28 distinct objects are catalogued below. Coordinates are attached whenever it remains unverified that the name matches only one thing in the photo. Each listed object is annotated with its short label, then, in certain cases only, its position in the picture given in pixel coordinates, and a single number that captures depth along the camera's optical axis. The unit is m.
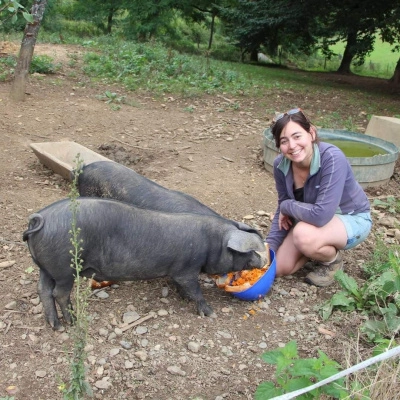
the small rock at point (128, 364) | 2.64
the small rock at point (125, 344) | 2.79
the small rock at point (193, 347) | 2.81
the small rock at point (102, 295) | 3.22
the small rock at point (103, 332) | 2.88
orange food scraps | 3.36
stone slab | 4.64
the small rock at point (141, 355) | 2.71
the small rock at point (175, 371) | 2.63
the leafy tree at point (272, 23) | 11.72
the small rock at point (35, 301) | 3.10
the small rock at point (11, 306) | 3.04
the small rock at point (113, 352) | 2.72
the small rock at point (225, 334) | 2.96
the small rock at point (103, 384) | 2.49
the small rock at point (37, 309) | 3.03
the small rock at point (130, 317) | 3.01
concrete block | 6.00
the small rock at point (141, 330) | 2.92
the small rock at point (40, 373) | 2.54
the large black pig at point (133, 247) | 2.65
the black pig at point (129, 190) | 3.29
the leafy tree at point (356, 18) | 10.74
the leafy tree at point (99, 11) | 20.93
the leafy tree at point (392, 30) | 10.23
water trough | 4.79
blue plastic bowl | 3.16
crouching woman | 3.12
